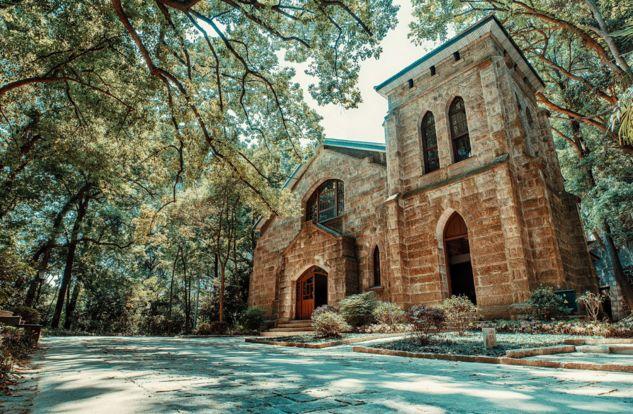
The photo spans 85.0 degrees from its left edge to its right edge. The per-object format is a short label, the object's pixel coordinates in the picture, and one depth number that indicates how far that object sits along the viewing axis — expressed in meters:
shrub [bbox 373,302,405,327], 11.09
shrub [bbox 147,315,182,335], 22.08
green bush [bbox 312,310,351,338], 9.54
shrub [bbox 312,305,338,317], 11.86
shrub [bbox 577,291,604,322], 8.23
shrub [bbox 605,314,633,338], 6.93
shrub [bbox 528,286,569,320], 8.88
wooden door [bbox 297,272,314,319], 16.28
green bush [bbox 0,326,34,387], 3.80
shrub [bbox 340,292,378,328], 11.86
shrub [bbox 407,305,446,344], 7.19
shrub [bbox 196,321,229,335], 16.38
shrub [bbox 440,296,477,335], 8.25
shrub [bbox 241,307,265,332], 16.12
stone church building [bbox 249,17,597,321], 10.51
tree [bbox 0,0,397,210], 8.07
